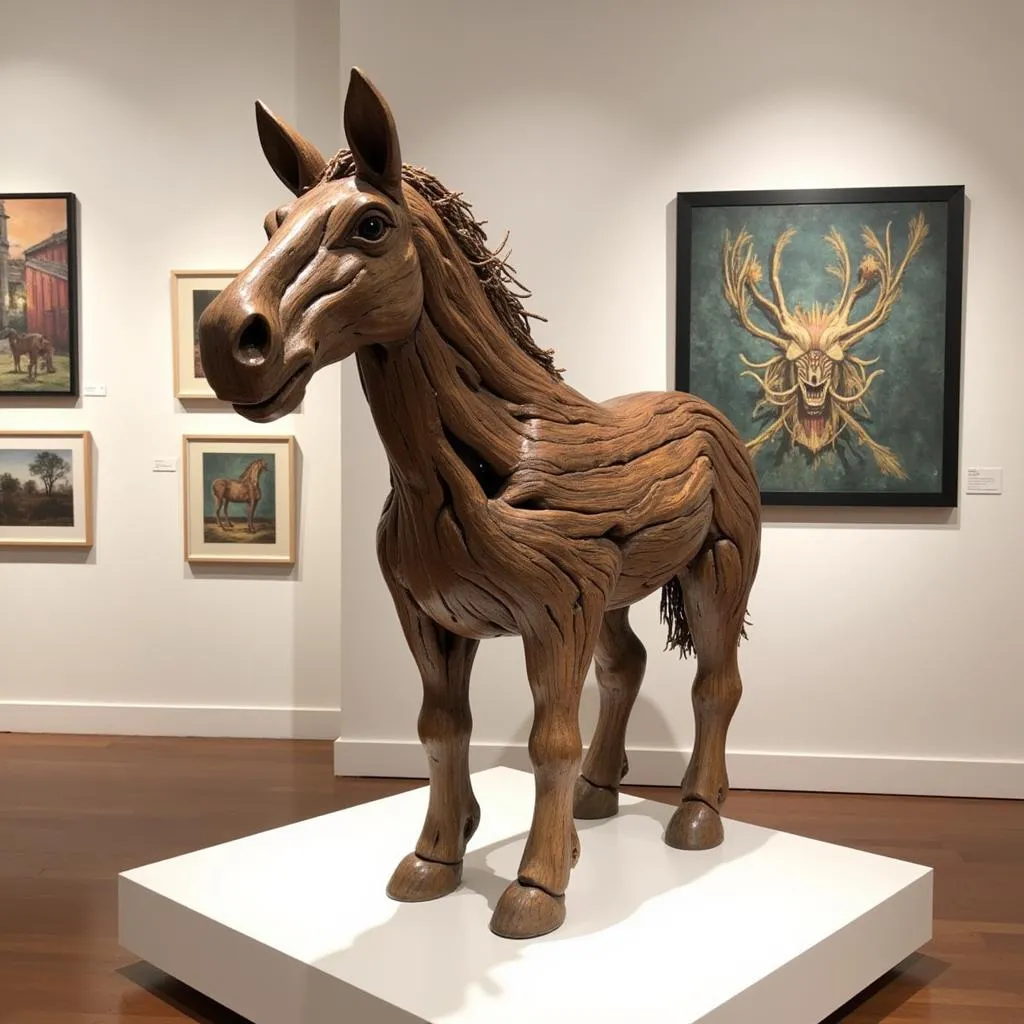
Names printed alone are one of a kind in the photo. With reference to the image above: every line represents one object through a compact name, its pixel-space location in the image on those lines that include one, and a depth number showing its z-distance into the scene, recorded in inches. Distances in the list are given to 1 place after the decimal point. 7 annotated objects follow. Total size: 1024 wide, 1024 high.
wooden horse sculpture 67.0
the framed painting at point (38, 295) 182.1
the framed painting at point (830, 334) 149.2
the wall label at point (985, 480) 150.7
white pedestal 72.4
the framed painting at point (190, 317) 179.6
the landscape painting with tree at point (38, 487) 184.2
